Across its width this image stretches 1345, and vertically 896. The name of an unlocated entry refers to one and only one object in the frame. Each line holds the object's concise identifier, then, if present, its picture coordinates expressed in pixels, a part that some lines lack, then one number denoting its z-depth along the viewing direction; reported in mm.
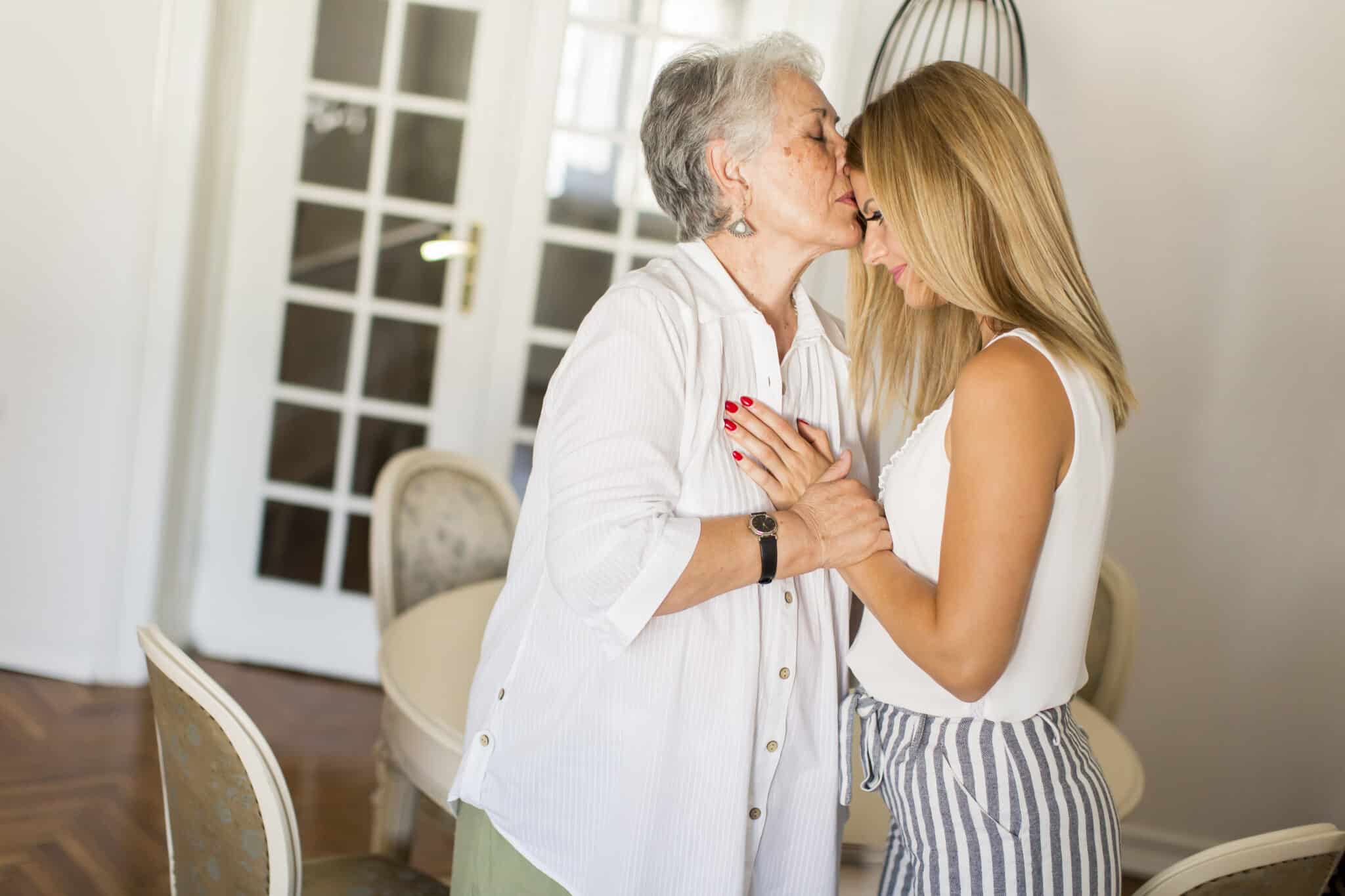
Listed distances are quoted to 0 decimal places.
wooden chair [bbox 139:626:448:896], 1353
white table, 1855
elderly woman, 1303
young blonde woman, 1253
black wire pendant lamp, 3061
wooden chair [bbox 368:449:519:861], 2590
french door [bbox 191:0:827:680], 3596
